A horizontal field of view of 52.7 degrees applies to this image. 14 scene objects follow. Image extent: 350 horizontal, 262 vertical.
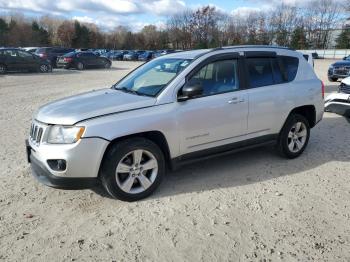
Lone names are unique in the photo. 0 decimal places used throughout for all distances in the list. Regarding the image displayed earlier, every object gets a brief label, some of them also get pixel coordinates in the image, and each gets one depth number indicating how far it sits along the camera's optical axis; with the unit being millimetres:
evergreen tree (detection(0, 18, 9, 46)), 70812
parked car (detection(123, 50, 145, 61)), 53688
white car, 8336
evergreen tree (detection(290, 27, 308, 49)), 76812
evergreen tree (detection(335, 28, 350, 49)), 71875
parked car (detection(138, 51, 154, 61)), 50706
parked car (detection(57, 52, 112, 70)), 27938
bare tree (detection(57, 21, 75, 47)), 84000
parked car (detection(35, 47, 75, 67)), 29312
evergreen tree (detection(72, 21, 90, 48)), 84450
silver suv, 4012
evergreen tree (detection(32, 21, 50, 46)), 76812
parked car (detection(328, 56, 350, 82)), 16400
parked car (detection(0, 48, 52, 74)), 21547
